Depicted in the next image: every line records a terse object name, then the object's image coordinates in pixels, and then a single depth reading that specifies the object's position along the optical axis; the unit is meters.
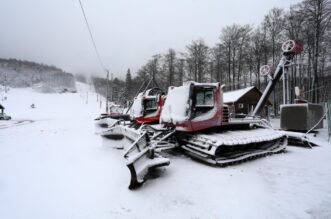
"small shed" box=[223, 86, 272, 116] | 25.12
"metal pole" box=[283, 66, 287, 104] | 12.34
